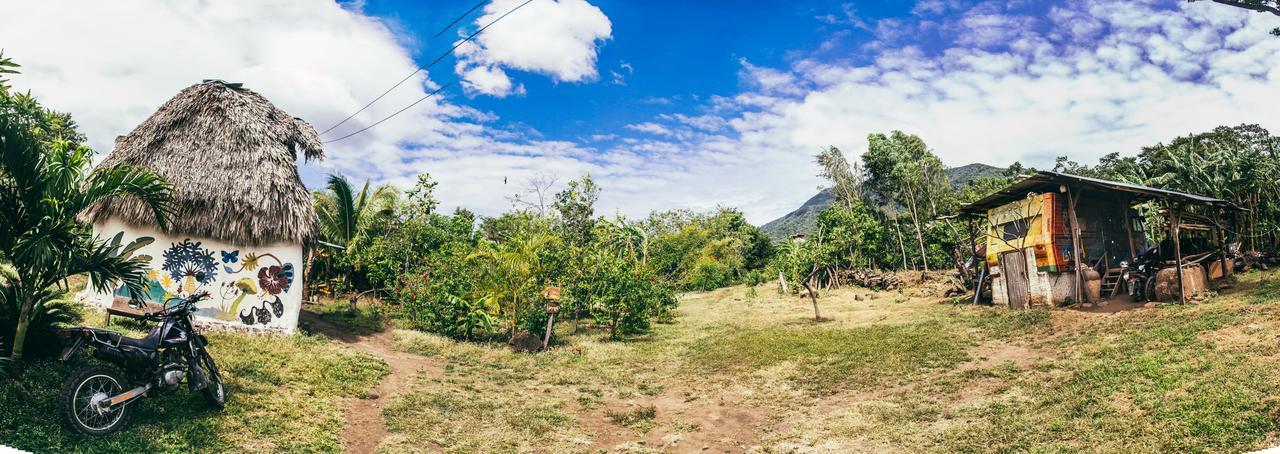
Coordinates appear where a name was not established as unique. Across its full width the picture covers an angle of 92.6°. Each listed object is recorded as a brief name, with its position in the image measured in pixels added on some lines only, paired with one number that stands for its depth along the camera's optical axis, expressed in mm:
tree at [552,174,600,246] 32469
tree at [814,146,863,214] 37375
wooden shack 15023
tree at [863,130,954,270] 33906
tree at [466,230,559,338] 14125
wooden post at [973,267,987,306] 17752
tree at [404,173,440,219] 23297
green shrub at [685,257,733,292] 36938
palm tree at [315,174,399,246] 17859
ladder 14984
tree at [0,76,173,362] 5680
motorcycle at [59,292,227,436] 5555
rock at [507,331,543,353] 13461
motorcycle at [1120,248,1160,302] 13727
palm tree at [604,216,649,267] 32406
